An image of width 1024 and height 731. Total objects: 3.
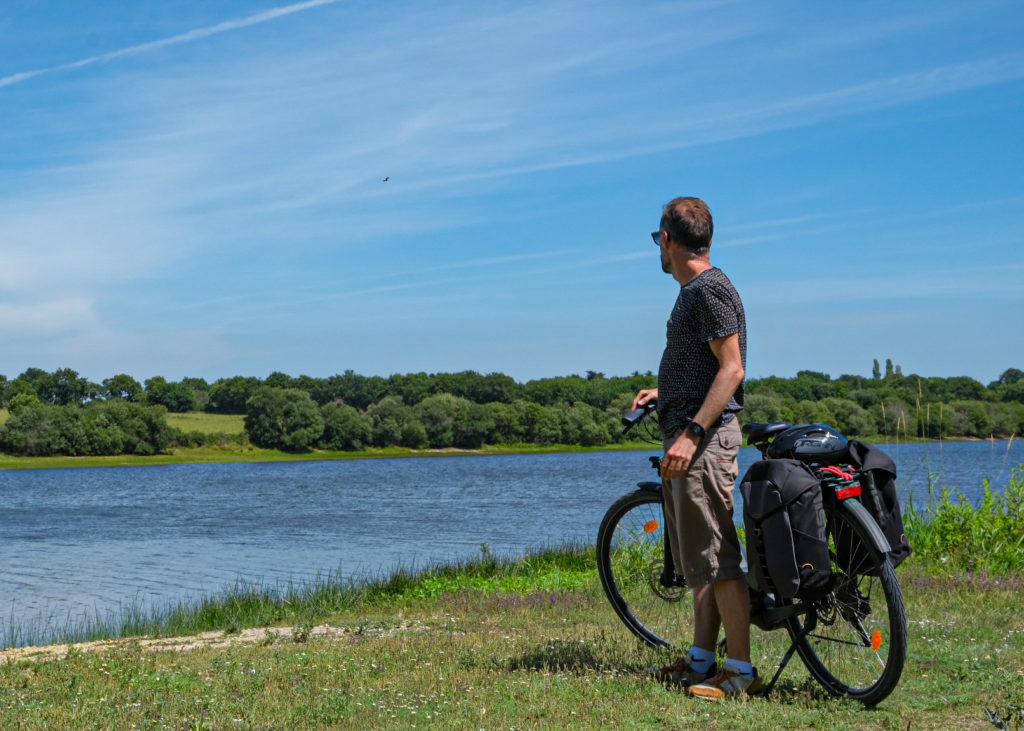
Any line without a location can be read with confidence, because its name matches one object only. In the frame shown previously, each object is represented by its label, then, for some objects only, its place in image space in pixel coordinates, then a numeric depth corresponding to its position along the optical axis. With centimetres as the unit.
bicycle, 424
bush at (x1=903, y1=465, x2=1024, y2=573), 883
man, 447
